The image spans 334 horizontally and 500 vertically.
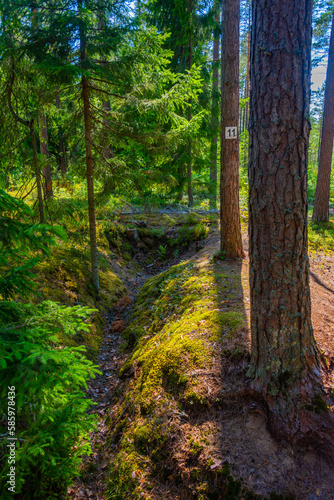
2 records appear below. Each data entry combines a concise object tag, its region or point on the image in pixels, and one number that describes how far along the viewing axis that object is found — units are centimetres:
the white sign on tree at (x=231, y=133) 557
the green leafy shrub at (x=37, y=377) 184
